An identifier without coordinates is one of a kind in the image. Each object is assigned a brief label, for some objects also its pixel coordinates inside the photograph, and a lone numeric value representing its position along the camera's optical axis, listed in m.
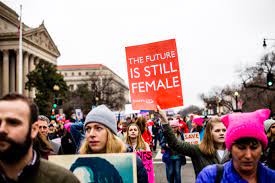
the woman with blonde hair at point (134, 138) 5.99
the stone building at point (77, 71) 127.44
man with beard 1.80
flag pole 23.35
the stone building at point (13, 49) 60.75
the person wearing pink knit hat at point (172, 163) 7.03
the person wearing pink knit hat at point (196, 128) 10.50
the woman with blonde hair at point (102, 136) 3.20
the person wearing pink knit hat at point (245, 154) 2.25
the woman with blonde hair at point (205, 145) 3.84
